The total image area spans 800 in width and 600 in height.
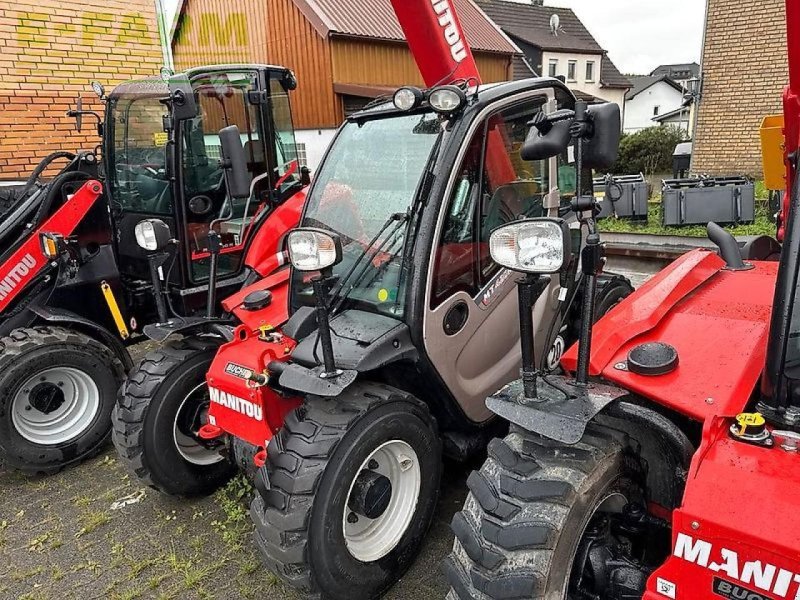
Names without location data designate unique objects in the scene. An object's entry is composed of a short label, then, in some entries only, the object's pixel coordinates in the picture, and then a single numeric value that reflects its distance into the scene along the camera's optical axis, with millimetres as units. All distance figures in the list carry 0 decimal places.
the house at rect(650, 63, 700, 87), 56125
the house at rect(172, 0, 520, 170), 16938
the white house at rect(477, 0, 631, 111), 31000
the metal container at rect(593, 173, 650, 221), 9289
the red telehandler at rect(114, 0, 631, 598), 2477
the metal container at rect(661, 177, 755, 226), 8719
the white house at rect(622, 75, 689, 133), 47438
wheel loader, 4160
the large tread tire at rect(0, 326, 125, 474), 3910
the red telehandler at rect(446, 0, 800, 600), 1571
